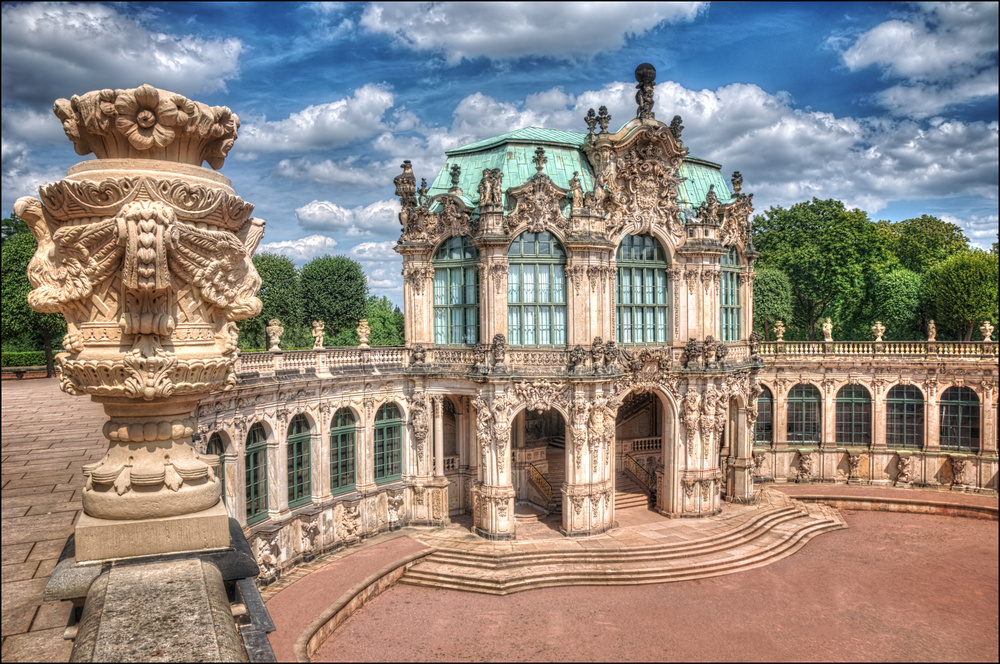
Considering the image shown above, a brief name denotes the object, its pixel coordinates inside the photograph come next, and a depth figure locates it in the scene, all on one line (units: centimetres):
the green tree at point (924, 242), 5150
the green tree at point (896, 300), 4531
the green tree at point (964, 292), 4303
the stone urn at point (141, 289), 588
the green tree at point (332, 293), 4700
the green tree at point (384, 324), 5869
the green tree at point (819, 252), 4719
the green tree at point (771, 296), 4847
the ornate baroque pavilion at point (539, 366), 2539
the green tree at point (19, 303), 3356
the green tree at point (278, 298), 4741
